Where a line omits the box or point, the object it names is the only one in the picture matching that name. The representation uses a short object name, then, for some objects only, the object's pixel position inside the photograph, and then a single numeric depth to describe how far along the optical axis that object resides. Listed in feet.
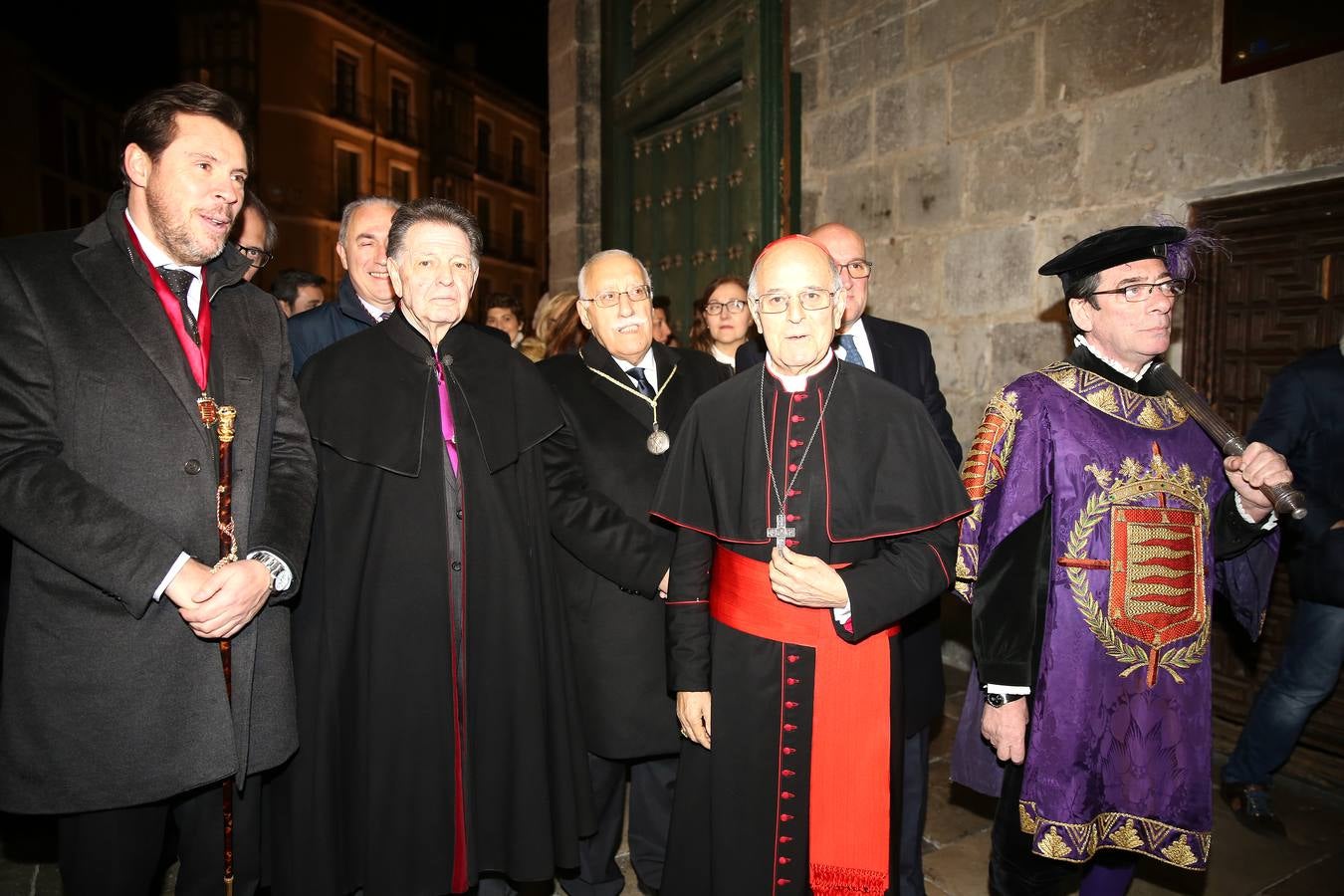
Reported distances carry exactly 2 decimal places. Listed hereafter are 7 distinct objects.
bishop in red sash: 7.61
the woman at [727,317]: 16.26
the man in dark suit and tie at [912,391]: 9.89
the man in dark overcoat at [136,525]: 6.64
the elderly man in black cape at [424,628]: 8.46
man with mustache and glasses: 9.48
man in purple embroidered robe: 8.19
